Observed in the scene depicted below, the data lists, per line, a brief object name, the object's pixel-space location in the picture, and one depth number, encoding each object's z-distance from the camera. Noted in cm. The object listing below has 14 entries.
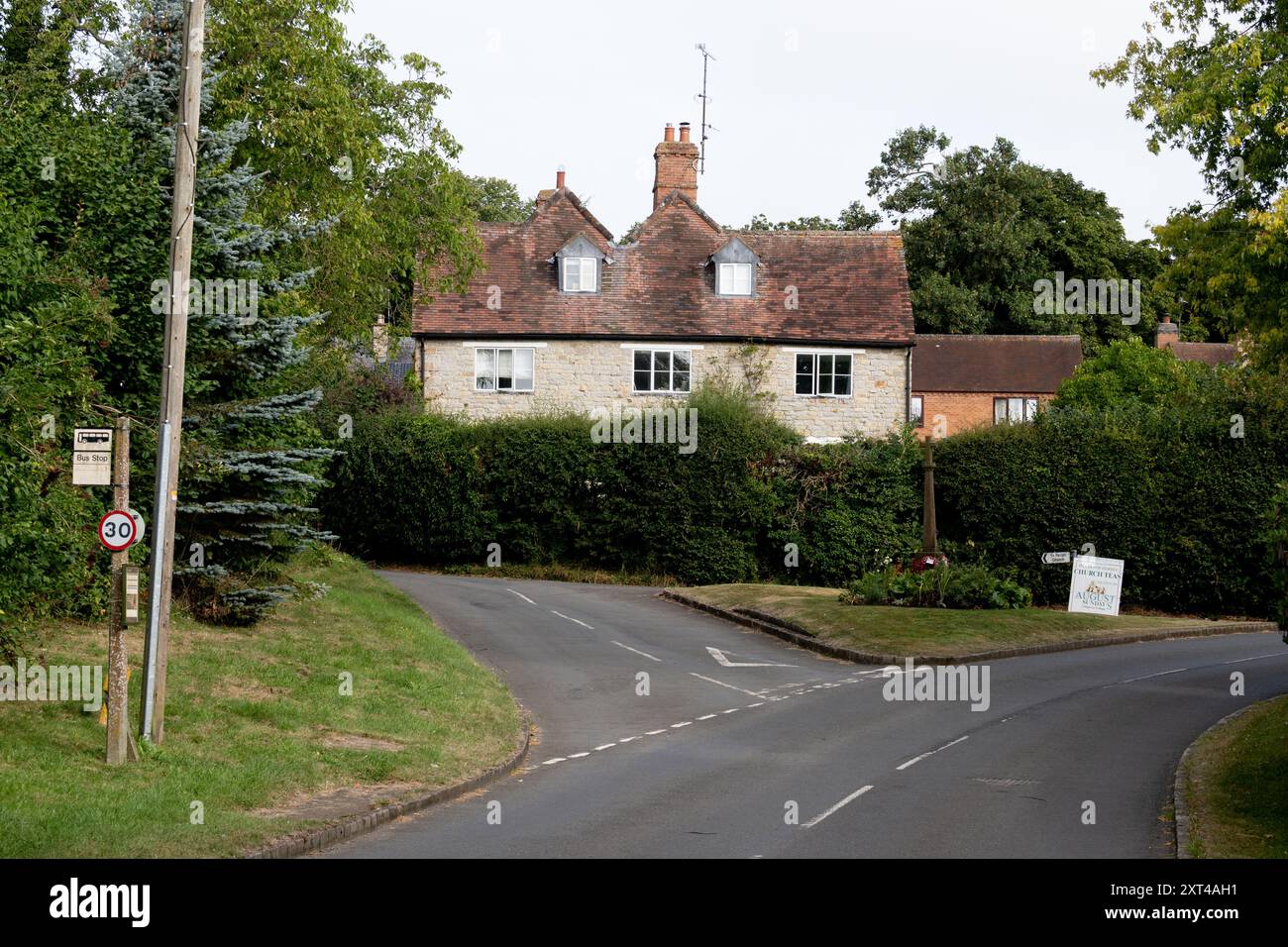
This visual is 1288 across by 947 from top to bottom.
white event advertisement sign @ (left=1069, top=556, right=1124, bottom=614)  3616
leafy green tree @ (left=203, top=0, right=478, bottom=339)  2906
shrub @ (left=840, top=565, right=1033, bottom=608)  3250
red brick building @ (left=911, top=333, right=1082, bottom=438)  6588
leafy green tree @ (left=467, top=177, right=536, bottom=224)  8125
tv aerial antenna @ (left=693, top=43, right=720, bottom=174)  5534
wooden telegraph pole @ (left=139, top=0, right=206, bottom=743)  1486
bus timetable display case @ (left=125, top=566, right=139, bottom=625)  1404
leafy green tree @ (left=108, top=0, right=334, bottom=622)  2150
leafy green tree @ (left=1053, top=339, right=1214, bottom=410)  5500
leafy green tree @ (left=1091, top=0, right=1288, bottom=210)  2159
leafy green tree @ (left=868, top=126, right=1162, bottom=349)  6781
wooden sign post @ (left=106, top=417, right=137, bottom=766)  1400
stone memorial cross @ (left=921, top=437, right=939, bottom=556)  3447
